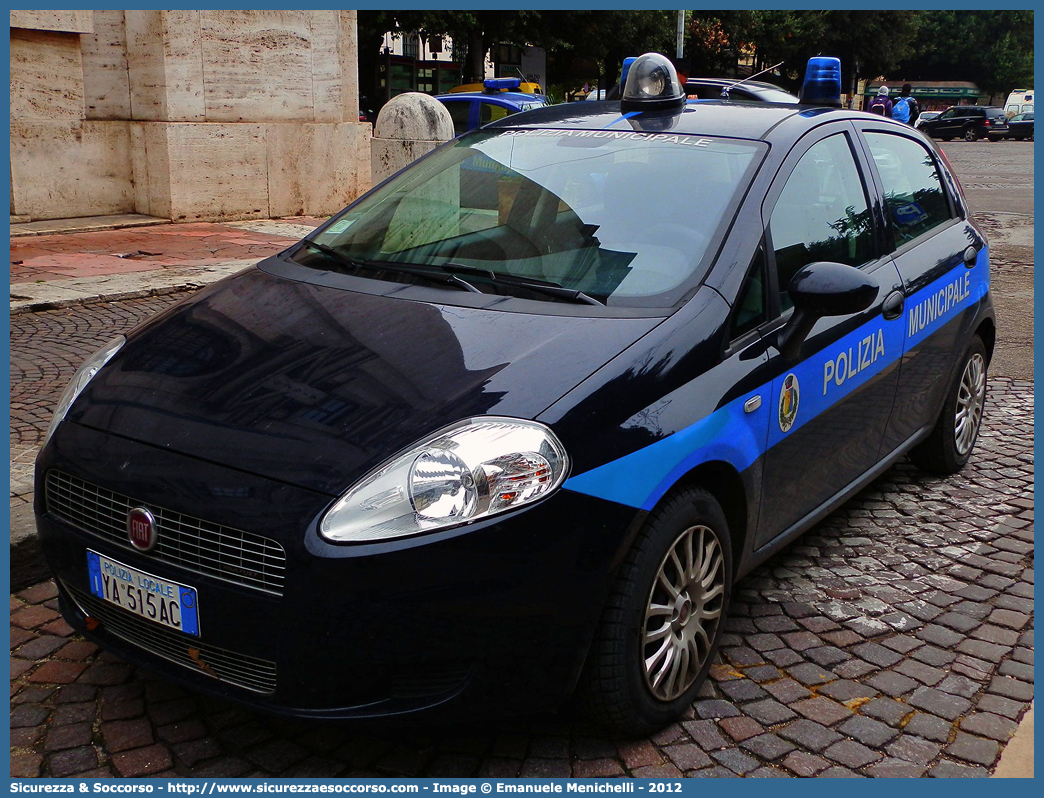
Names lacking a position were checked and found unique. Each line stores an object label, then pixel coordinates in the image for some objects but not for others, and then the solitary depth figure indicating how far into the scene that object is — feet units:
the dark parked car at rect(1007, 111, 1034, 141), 146.82
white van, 171.23
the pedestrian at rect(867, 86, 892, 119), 83.15
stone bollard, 29.71
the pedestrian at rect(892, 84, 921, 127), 86.33
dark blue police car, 7.66
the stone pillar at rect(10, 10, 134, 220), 35.45
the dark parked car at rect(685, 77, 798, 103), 32.30
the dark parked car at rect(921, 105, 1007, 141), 147.64
